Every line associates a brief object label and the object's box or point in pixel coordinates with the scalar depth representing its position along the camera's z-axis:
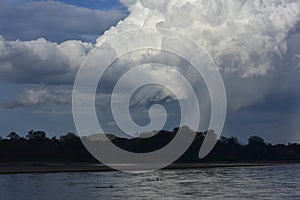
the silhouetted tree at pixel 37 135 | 163.75
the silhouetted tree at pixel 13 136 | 164.35
